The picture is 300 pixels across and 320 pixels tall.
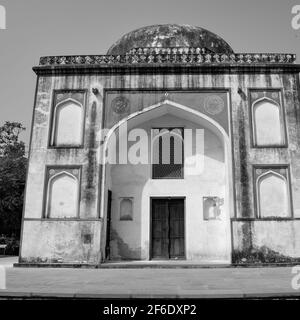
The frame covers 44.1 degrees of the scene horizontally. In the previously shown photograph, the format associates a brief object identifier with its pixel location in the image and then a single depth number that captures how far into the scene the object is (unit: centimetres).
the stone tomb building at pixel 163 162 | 989
